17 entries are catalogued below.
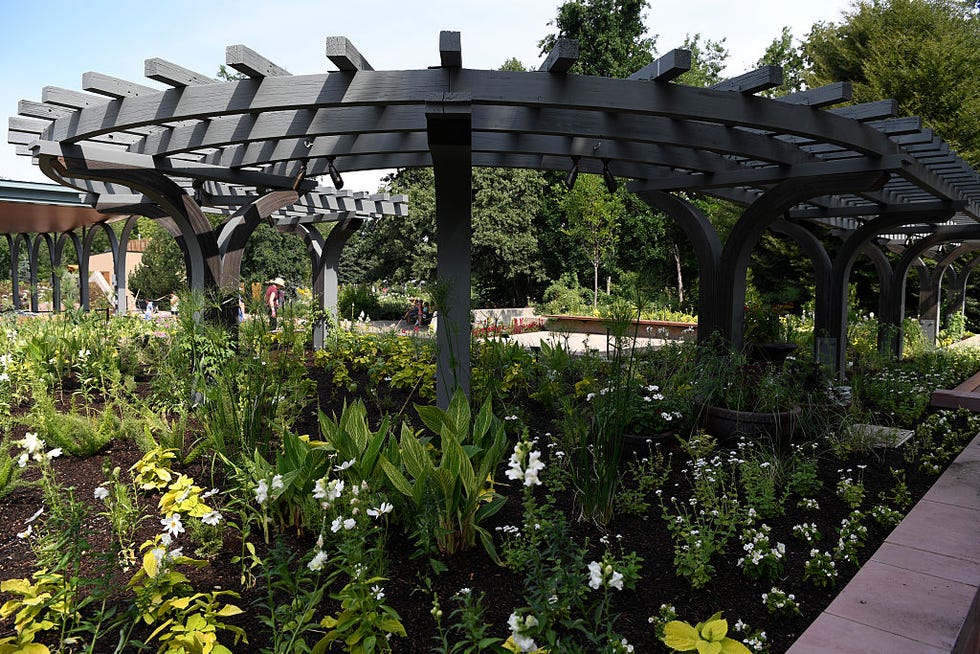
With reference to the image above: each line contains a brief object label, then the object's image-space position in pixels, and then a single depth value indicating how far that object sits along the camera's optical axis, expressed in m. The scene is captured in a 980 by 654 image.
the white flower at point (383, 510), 2.03
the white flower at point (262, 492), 2.20
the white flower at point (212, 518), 2.17
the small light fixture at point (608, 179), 4.58
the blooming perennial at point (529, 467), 1.81
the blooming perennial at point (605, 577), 1.64
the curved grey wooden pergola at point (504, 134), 3.13
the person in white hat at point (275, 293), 10.33
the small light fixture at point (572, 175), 4.99
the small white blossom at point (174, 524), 2.06
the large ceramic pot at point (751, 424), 4.14
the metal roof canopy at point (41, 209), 11.05
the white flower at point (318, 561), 1.79
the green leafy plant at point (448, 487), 2.42
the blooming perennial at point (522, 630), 1.43
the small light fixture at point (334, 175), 4.92
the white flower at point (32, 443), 2.68
